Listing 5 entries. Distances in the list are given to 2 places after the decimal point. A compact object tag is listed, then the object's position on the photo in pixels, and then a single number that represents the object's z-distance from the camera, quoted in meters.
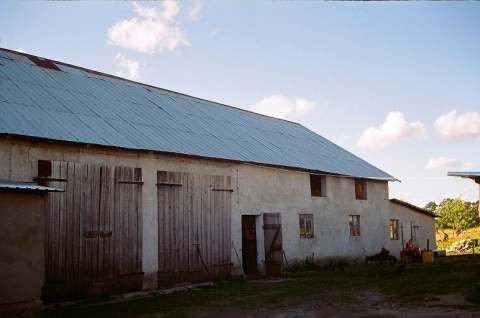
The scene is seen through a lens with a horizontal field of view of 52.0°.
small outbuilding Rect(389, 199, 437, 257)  27.17
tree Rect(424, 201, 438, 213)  105.94
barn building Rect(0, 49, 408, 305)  11.98
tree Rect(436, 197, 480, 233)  50.12
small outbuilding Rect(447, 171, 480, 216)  12.87
